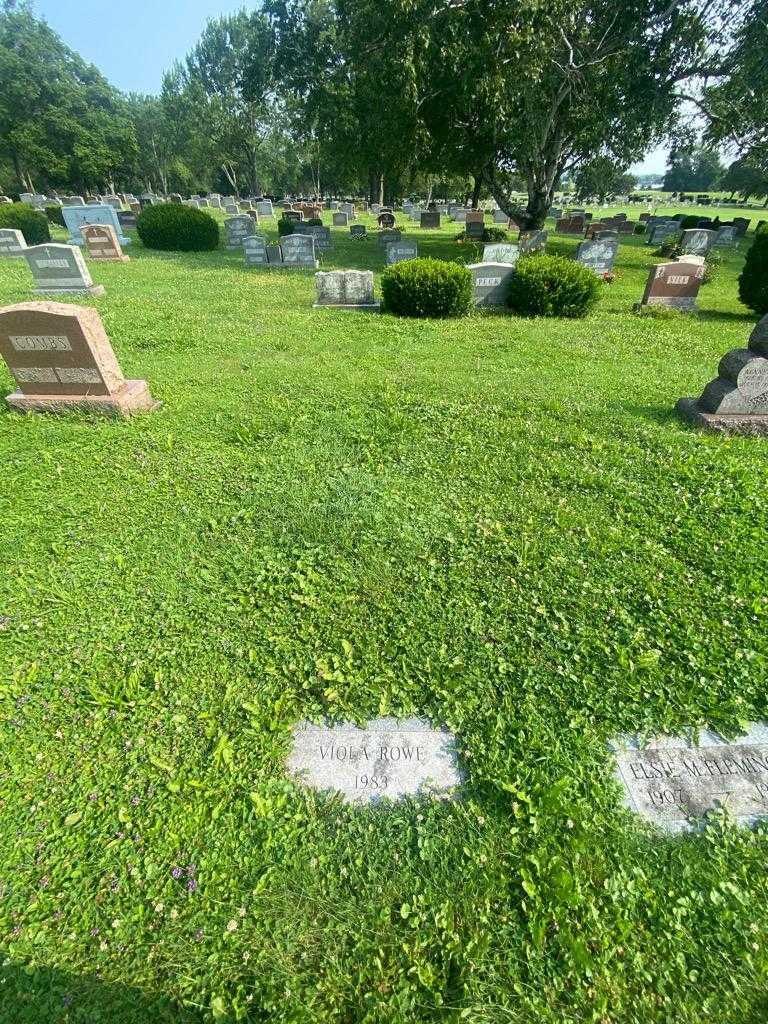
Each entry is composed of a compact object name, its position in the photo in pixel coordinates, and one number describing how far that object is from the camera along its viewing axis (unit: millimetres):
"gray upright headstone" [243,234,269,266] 15750
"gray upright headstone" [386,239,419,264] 15250
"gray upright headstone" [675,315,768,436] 4941
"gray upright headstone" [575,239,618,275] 14312
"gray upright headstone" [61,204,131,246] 18656
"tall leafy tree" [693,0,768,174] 13695
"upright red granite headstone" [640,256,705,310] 10789
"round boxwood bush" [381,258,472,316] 9414
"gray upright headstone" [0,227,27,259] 16078
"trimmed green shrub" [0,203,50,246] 17969
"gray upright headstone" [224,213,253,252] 19219
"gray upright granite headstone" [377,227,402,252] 20156
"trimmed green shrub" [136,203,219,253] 18312
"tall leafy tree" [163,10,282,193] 45281
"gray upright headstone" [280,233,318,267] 15734
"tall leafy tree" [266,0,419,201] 13953
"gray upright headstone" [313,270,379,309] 10273
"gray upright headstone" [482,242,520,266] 13311
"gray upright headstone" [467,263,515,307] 10266
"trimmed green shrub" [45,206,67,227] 25062
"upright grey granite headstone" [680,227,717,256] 18203
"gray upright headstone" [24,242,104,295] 11031
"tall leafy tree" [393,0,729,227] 12836
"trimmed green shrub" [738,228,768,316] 10641
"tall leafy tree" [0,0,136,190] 43688
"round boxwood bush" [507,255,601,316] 9867
